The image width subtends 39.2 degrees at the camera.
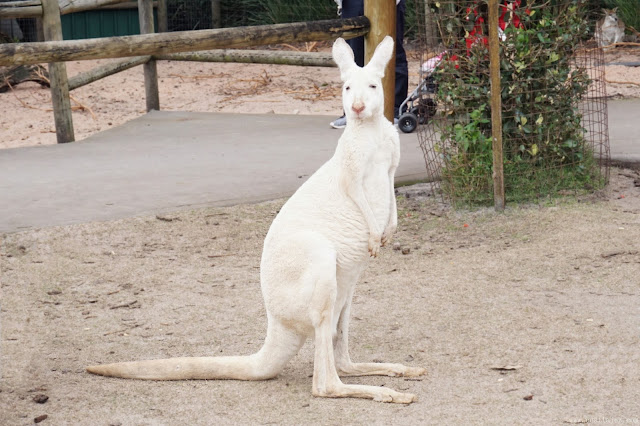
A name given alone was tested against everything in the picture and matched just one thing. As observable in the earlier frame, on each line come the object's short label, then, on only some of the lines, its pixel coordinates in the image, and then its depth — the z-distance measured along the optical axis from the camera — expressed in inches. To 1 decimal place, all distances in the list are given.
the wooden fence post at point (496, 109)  204.7
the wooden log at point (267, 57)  314.6
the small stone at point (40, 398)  126.1
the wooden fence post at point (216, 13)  497.4
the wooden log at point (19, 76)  420.5
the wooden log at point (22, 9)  281.8
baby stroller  279.5
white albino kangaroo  122.6
